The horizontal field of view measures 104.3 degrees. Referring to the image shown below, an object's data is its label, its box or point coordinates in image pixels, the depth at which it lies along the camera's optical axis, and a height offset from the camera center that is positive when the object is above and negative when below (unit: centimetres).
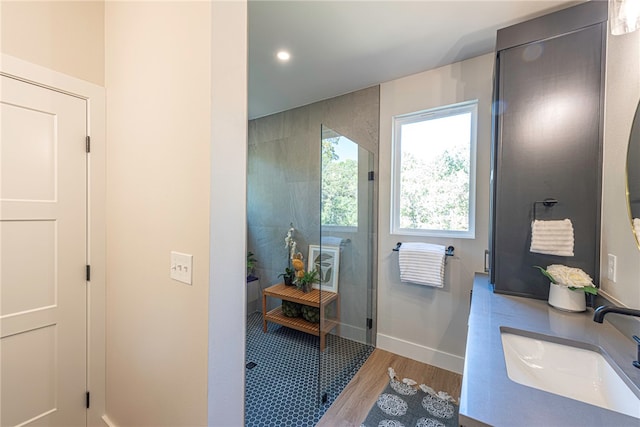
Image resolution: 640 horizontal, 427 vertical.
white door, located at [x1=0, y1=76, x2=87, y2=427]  119 -25
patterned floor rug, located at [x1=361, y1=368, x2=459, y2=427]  161 -137
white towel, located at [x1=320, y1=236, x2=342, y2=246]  216 -28
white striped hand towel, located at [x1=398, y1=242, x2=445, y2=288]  205 -44
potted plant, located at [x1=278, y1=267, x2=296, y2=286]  280 -75
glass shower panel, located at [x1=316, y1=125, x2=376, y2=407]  214 -44
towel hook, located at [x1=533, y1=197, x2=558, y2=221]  141 +5
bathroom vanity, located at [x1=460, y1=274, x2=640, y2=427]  60 -50
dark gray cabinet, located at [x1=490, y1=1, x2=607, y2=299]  134 +43
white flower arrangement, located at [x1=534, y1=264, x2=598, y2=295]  120 -33
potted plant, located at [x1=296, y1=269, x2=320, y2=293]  256 -73
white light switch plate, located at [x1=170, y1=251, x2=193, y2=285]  100 -24
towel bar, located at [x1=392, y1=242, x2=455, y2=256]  207 -33
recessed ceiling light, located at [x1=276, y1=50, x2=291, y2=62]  195 +123
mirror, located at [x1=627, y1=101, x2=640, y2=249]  96 +15
